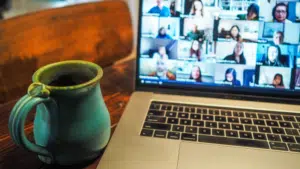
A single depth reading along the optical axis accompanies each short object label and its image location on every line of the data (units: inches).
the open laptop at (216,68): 26.4
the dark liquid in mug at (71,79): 22.6
